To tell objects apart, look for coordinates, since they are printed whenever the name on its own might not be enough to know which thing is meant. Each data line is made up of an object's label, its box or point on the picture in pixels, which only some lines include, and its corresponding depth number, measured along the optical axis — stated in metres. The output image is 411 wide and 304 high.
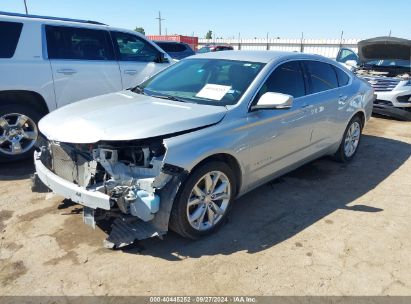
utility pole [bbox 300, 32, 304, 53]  28.09
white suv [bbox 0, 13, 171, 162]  5.15
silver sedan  3.06
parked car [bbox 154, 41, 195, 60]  13.64
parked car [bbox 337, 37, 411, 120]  9.19
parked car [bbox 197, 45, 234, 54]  23.09
